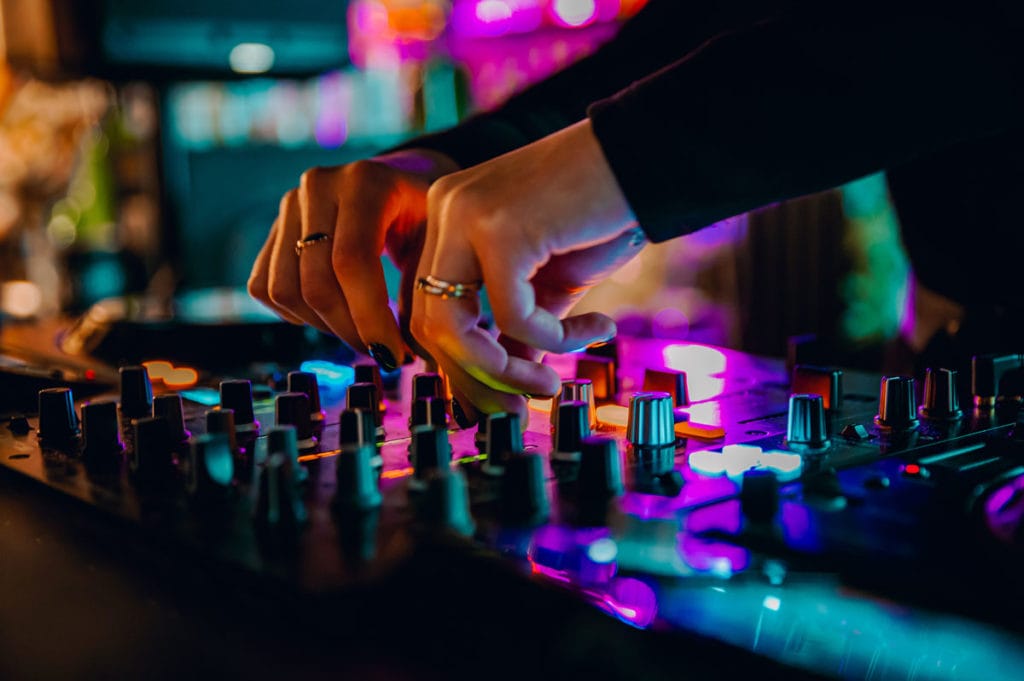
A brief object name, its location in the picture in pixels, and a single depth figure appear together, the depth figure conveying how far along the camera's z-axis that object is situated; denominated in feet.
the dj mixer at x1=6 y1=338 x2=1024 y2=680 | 1.54
